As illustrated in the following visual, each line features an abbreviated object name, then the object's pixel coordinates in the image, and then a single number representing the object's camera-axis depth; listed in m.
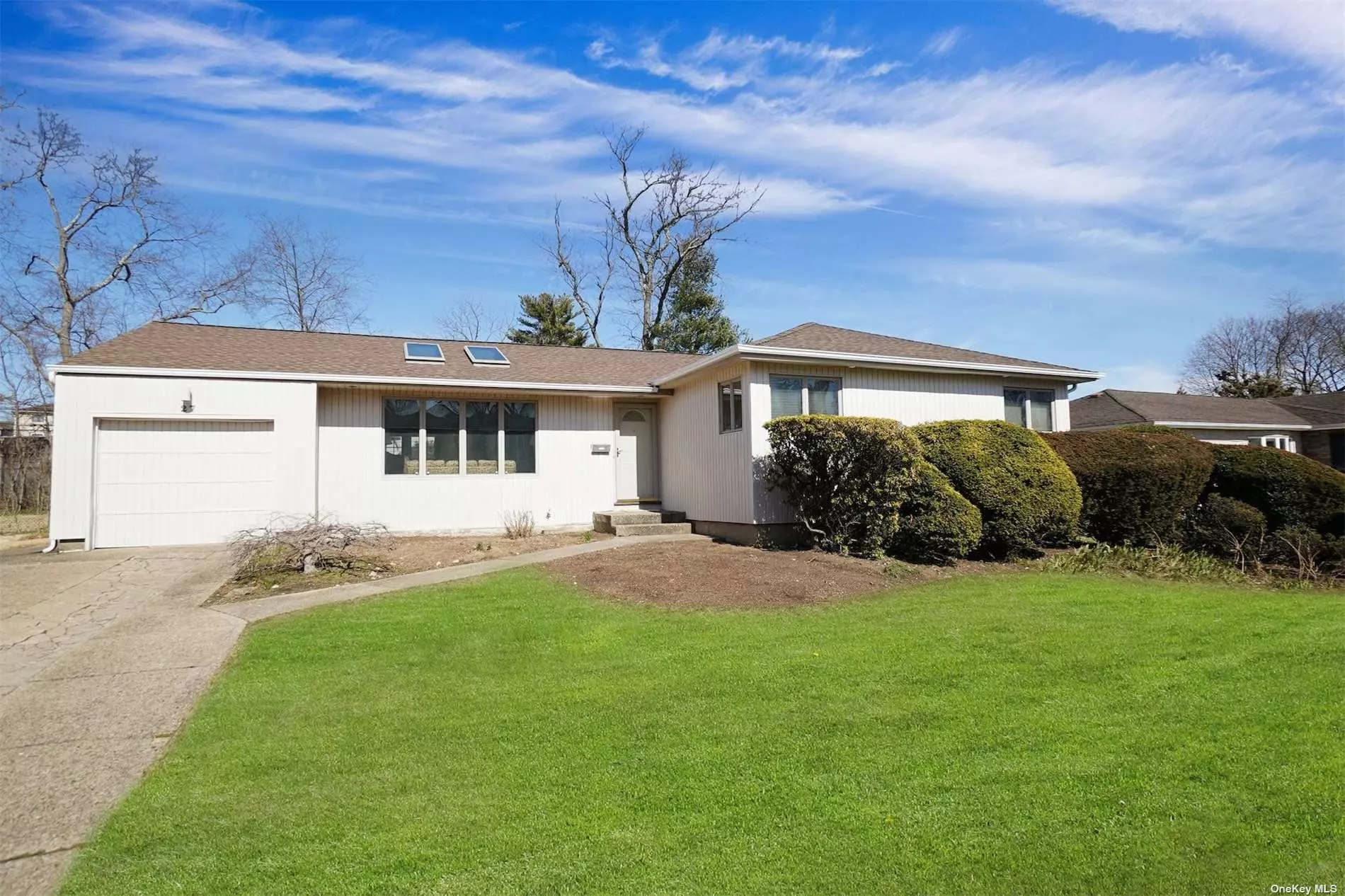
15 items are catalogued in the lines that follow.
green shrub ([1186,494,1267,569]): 10.59
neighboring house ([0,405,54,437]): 20.80
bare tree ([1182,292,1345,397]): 43.88
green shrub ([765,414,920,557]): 9.84
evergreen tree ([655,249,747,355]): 29.48
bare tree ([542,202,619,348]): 30.92
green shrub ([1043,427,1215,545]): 10.98
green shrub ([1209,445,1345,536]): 10.42
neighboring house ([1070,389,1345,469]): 23.59
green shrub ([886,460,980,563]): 9.73
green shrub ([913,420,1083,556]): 10.18
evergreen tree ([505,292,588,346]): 29.67
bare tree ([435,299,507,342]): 34.09
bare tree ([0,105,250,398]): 23.78
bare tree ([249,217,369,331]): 28.84
